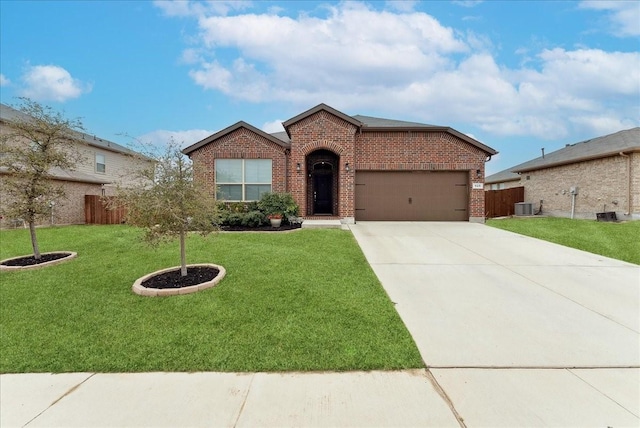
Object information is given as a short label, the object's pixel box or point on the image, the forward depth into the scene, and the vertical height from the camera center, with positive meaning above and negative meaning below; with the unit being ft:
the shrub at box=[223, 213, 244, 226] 37.70 -1.78
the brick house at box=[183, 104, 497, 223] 41.19 +5.77
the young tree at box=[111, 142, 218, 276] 15.80 +0.28
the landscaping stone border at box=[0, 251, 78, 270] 20.59 -4.31
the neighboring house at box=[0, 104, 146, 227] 50.16 +5.35
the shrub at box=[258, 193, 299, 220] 38.78 -0.10
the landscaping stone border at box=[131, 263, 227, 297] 15.21 -4.51
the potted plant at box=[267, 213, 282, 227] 37.51 -1.91
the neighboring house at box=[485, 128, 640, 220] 44.01 +4.72
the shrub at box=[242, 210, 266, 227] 37.32 -1.89
